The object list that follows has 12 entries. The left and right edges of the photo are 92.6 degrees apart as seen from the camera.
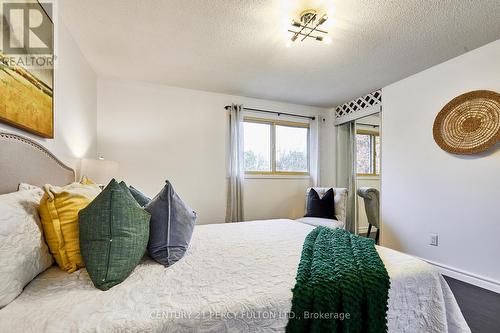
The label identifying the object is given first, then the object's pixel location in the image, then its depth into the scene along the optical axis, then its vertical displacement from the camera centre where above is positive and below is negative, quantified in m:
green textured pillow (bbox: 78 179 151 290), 0.98 -0.31
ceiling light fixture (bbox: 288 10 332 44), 1.86 +1.18
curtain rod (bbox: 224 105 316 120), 3.72 +0.92
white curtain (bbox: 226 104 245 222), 3.59 -0.02
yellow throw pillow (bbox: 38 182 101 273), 1.06 -0.27
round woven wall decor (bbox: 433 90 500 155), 2.23 +0.44
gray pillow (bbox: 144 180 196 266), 1.24 -0.34
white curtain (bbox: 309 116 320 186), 4.22 +0.26
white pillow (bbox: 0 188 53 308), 0.81 -0.30
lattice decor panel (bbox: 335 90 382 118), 3.57 +1.02
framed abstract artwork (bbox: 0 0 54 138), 1.25 +0.60
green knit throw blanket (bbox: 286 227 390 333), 0.91 -0.52
